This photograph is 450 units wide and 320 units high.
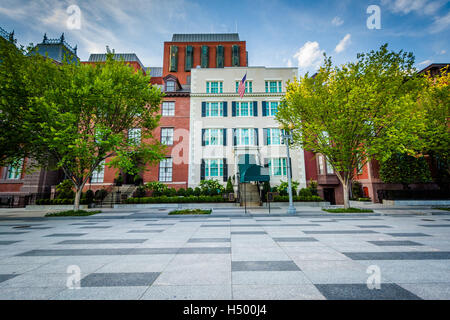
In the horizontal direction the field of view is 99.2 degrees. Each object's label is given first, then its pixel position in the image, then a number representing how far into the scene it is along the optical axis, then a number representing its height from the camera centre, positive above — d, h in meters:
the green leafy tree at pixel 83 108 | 11.54 +5.38
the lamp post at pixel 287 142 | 12.99 +3.24
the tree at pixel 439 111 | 16.17 +6.43
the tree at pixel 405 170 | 20.05 +1.65
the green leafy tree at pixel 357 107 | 12.09 +5.22
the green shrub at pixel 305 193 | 19.81 -0.68
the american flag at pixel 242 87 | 20.20 +10.46
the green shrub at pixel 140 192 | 20.44 -0.44
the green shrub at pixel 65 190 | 20.05 -0.16
